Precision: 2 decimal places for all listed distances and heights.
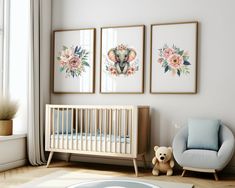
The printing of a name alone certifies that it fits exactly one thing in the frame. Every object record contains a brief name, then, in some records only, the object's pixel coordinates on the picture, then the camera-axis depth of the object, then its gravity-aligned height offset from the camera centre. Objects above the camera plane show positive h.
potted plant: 4.29 -0.43
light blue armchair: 3.71 -0.80
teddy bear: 4.06 -0.94
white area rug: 3.39 -1.04
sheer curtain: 4.49 -0.24
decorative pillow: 3.92 -0.60
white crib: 4.05 -0.63
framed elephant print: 4.54 +0.30
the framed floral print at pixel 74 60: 4.80 +0.29
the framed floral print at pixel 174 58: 4.29 +0.31
